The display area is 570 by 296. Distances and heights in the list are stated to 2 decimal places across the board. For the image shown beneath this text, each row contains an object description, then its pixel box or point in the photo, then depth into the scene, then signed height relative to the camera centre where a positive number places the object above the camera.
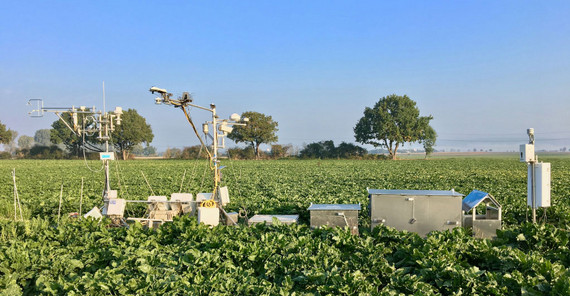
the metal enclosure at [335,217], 8.52 -1.45
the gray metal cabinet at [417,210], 8.11 -1.26
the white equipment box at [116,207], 10.27 -1.48
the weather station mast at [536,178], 8.54 -0.58
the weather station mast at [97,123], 10.98 +0.94
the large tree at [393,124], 78.62 +6.27
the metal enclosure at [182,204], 10.51 -1.45
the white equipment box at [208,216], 8.92 -1.50
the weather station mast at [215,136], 9.74 +0.47
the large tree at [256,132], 84.00 +4.80
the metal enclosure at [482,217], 8.12 -1.50
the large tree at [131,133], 84.45 +4.86
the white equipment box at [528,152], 8.59 +0.02
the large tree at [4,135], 91.62 +4.67
